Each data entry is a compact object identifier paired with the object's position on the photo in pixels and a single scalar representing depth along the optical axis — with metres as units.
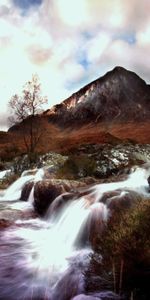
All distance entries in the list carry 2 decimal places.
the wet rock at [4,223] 9.82
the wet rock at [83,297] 4.87
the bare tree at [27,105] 26.02
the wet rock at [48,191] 11.30
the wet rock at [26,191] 13.74
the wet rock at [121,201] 8.36
